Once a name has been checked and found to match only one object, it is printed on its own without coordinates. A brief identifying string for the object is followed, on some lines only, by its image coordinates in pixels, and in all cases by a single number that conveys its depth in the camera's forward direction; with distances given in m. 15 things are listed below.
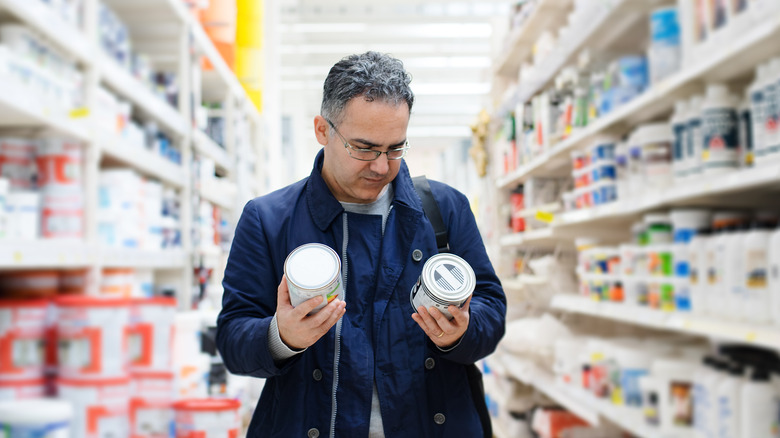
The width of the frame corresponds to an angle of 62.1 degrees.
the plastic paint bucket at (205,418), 1.93
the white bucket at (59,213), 1.98
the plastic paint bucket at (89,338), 1.74
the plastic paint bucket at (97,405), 1.73
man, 1.42
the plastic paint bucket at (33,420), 1.50
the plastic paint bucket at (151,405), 1.90
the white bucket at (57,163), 1.98
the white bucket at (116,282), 2.33
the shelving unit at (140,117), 1.84
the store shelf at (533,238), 3.49
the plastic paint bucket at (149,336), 1.93
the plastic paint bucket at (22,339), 1.65
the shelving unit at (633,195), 1.73
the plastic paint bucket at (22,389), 1.63
